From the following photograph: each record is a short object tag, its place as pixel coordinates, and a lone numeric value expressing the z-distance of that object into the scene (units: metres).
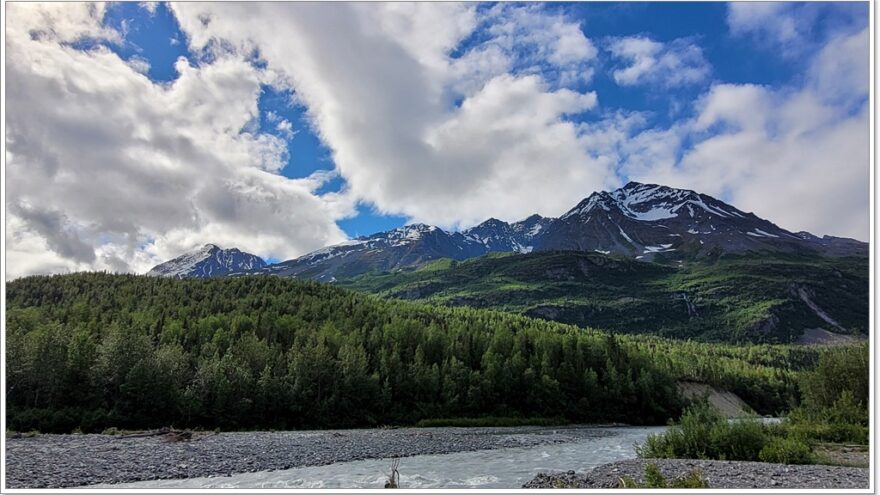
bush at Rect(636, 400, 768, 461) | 28.20
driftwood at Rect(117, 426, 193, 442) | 45.09
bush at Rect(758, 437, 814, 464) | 26.84
